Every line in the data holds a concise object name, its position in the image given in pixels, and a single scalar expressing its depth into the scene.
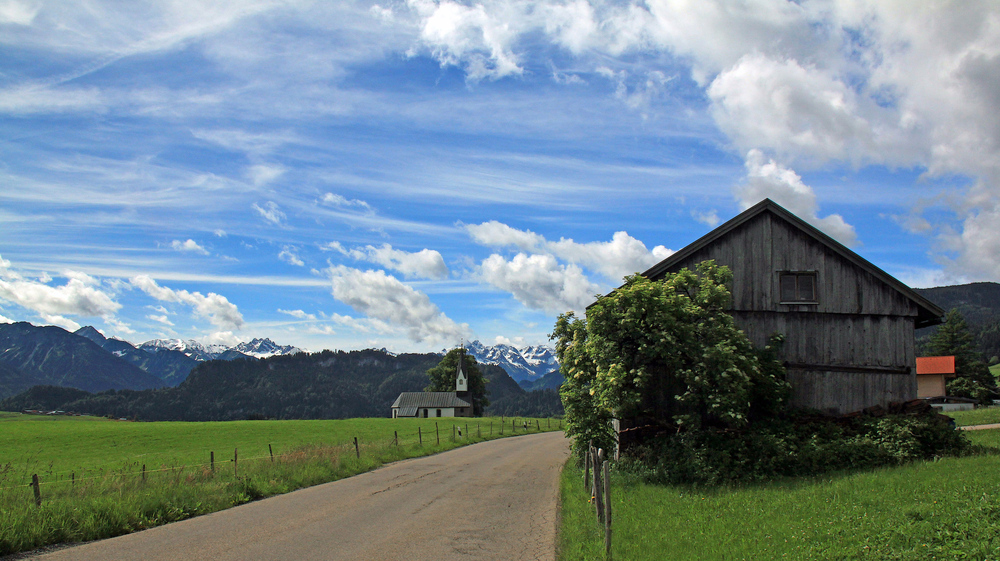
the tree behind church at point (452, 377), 111.06
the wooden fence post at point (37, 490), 13.58
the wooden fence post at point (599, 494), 12.25
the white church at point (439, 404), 113.12
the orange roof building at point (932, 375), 65.88
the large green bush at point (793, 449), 17.14
